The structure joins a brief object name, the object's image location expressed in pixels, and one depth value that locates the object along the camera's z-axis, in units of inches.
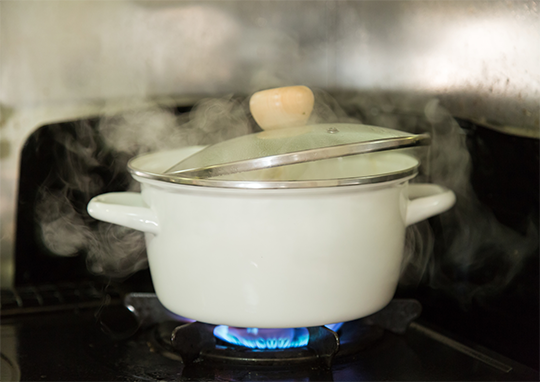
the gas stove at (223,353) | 25.3
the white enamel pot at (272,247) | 22.8
